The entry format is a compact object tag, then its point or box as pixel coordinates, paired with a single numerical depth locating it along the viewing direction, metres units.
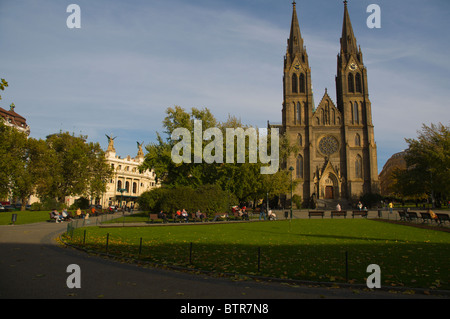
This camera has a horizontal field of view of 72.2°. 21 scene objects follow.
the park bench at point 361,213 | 32.53
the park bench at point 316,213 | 32.69
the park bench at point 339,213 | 33.00
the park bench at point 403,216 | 27.43
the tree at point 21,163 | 39.12
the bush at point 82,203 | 49.12
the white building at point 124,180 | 78.94
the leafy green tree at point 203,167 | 36.16
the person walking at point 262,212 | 32.57
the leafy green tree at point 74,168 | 48.41
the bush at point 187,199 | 31.03
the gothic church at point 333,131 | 59.50
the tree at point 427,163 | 41.01
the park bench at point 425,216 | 24.17
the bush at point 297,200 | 54.59
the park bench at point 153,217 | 27.68
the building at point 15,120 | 65.62
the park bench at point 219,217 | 29.92
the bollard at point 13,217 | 24.38
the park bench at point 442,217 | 22.34
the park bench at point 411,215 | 25.95
